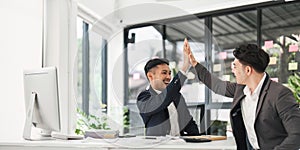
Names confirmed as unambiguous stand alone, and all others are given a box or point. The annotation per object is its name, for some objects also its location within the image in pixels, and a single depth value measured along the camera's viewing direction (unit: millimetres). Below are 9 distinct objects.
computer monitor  2432
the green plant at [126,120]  1958
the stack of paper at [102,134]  2059
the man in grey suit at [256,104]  1644
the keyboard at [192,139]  2000
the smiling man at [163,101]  1841
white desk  1922
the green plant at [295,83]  3268
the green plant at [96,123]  2074
